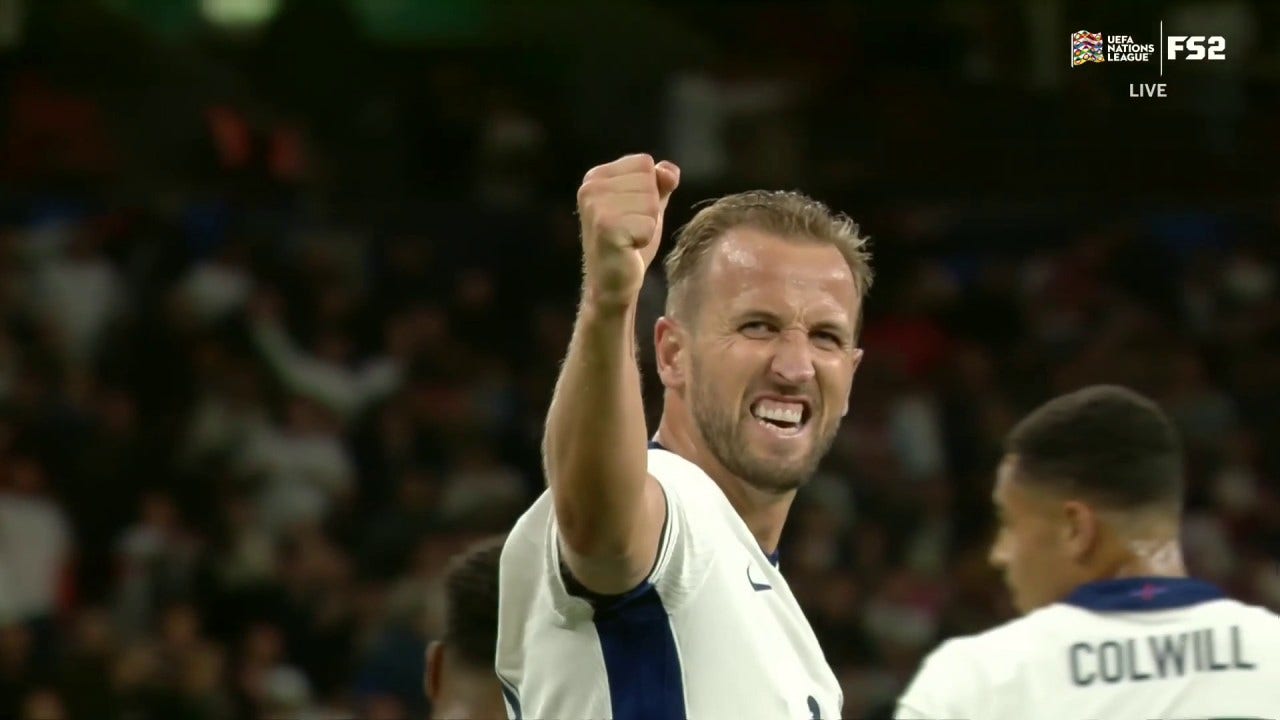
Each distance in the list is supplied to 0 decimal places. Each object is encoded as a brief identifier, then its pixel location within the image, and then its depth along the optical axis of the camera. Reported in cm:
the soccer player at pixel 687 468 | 525
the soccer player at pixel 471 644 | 754
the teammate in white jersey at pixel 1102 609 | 701
